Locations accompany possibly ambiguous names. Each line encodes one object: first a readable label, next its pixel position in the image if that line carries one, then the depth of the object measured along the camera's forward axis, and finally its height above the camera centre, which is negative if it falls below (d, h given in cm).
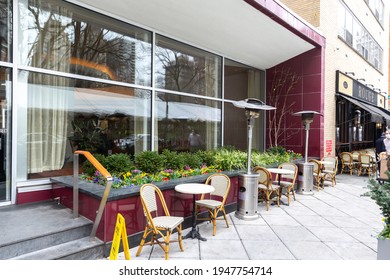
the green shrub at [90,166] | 522 -56
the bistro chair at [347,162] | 1116 -96
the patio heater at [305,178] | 770 -113
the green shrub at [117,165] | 511 -52
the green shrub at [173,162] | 596 -52
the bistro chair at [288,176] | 657 -98
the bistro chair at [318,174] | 818 -109
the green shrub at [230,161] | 666 -56
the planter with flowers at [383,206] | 284 -74
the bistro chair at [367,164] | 1098 -101
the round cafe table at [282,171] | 631 -77
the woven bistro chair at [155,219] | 365 -122
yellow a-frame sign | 268 -103
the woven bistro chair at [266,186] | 607 -110
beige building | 1013 +368
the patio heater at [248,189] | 545 -105
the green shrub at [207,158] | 683 -49
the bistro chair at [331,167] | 872 -97
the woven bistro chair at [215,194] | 462 -107
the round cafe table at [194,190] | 431 -85
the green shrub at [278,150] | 937 -38
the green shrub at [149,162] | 544 -49
